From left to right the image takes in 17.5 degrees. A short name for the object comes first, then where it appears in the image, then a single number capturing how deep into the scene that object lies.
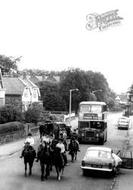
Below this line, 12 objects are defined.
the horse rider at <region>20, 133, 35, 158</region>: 24.16
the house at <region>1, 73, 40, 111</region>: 86.25
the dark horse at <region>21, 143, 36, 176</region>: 21.30
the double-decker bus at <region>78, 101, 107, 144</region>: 42.03
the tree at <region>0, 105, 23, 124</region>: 53.34
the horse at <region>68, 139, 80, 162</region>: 27.38
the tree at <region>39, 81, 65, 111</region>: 103.88
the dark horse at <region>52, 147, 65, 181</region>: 20.59
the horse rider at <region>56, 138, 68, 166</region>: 21.77
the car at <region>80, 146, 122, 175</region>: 21.81
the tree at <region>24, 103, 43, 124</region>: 60.44
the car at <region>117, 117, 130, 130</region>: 73.62
